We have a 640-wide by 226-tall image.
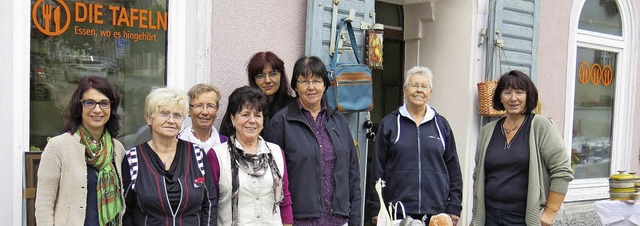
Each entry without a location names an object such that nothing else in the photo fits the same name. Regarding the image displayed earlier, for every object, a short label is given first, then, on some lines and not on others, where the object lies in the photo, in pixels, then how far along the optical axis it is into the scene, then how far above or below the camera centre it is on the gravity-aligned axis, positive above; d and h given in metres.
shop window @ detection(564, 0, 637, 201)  6.87 +0.07
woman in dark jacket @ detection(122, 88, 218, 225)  2.88 -0.42
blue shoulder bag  4.38 +0.02
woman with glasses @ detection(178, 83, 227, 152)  3.28 -0.15
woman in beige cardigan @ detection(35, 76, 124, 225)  2.76 -0.37
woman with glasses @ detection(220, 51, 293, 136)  3.74 +0.06
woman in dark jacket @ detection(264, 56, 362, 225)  3.39 -0.32
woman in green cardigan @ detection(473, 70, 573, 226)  3.68 -0.41
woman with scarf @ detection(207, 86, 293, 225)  3.13 -0.41
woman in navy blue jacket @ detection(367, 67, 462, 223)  3.78 -0.38
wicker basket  5.52 -0.03
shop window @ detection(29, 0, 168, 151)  3.65 +0.19
